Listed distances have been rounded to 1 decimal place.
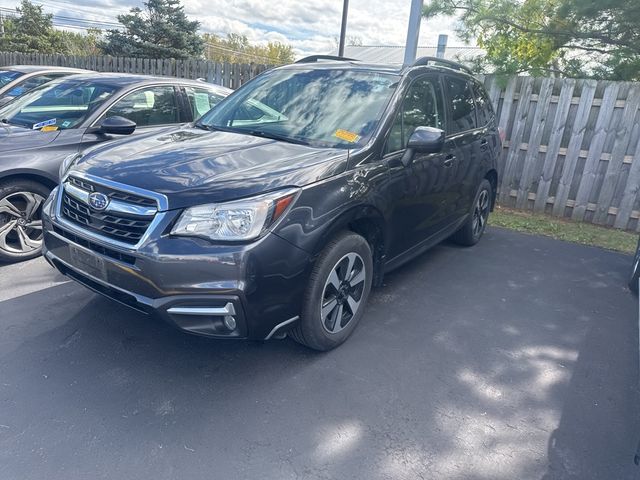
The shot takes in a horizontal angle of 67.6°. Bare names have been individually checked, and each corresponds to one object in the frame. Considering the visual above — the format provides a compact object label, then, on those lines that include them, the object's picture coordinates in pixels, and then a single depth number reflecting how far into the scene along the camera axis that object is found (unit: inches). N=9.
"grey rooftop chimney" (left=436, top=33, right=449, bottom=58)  335.0
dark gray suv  98.4
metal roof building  1023.0
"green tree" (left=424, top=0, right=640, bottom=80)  250.4
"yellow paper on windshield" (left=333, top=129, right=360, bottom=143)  128.4
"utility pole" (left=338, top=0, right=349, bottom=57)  683.4
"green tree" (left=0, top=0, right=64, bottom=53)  1094.4
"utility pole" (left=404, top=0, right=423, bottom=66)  269.4
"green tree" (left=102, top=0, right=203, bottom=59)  924.0
